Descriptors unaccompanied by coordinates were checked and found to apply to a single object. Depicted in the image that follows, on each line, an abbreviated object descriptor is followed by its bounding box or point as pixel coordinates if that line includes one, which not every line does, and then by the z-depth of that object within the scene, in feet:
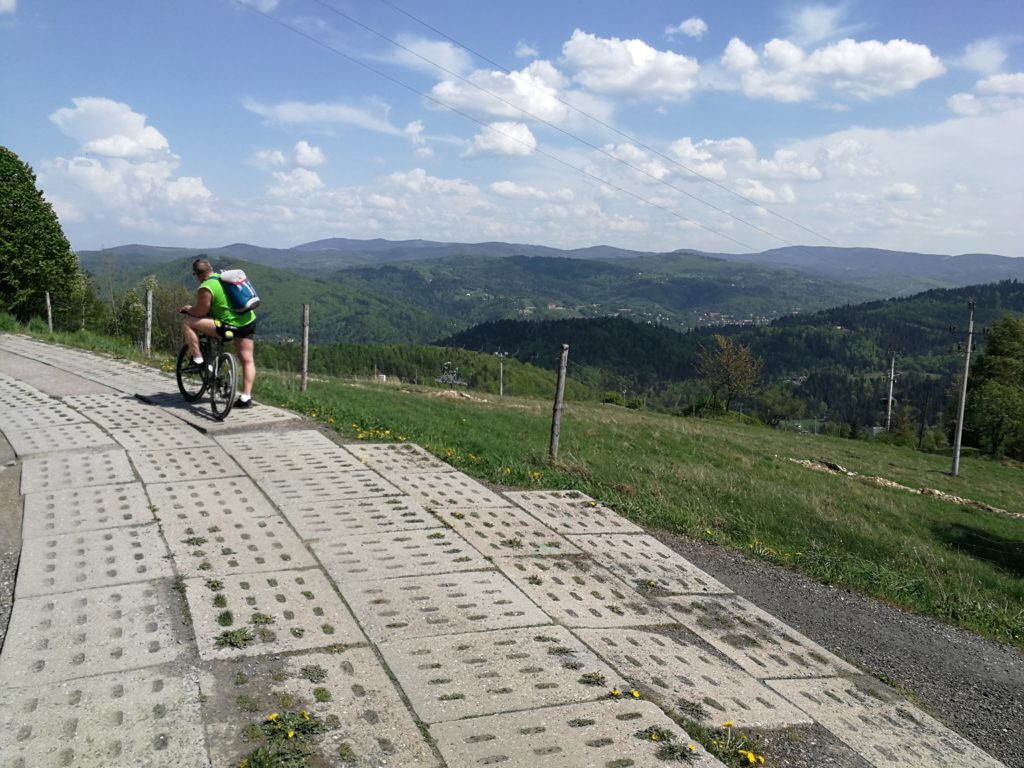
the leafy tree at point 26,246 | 108.17
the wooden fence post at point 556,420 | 35.27
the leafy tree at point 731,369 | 260.21
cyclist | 33.27
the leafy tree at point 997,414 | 211.41
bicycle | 33.19
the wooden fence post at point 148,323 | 60.89
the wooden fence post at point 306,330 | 46.83
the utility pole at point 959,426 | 140.75
